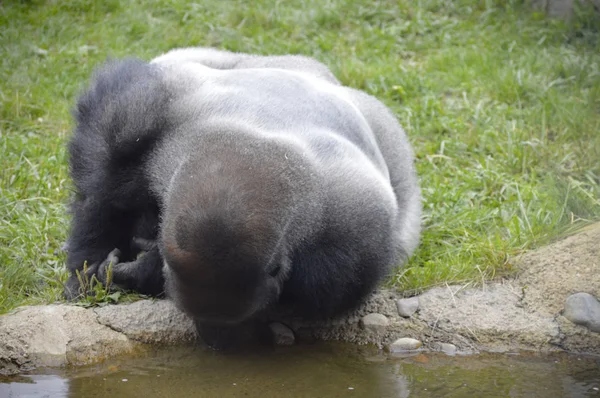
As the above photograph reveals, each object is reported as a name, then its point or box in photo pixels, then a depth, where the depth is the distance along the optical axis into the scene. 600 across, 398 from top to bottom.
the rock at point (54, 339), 8.48
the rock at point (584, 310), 9.52
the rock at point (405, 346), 9.53
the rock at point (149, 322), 9.20
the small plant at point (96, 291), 9.62
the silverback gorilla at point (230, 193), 7.37
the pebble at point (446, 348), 9.45
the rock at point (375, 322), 9.75
